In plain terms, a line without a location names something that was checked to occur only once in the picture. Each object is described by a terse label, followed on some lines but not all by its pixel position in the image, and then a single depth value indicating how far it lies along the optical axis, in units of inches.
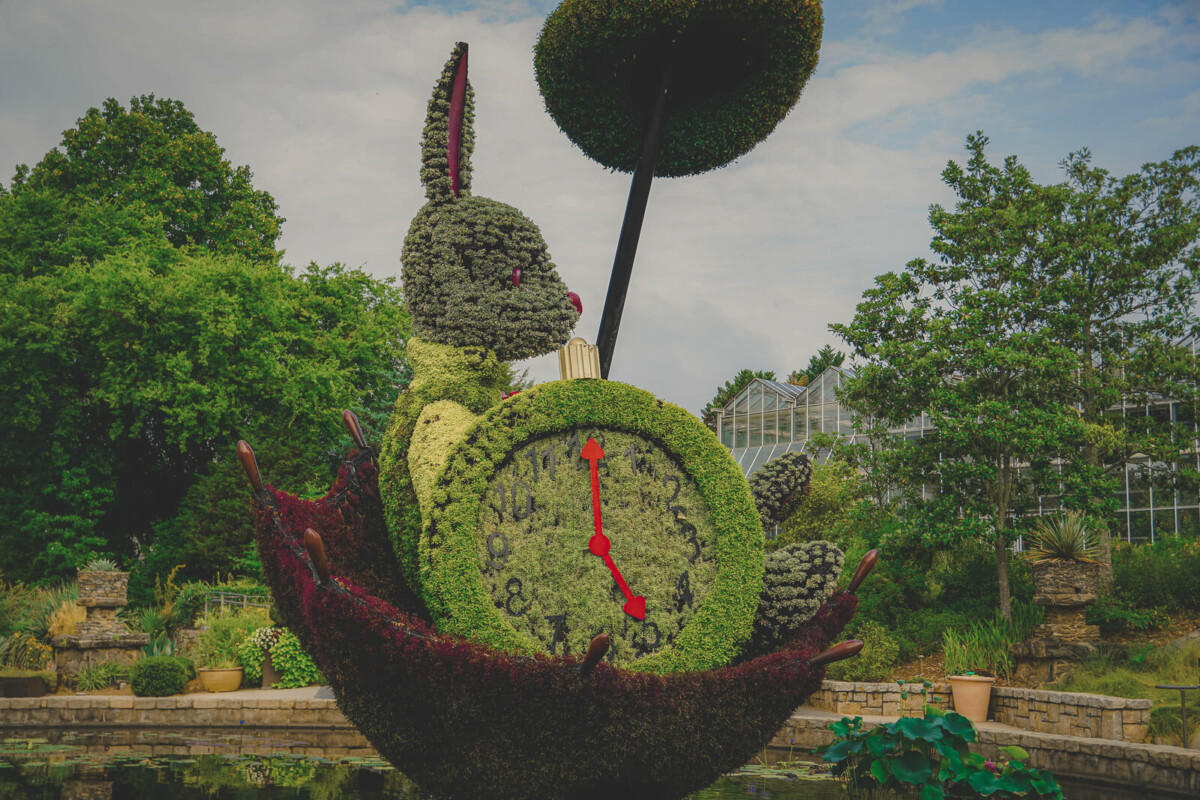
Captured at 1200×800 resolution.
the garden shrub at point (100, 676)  541.6
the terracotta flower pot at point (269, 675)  566.6
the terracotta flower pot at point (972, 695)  431.5
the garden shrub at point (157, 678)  506.6
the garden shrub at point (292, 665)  556.4
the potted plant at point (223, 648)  537.6
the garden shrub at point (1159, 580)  518.0
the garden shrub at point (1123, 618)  492.4
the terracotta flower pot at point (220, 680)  534.9
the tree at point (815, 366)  1561.3
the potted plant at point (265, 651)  560.1
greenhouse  1058.3
